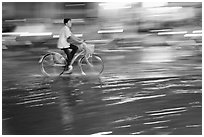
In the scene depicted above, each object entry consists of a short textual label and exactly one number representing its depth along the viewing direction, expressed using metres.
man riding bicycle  10.14
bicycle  10.62
